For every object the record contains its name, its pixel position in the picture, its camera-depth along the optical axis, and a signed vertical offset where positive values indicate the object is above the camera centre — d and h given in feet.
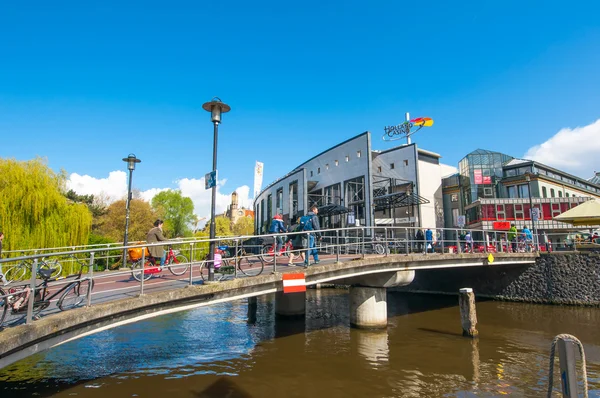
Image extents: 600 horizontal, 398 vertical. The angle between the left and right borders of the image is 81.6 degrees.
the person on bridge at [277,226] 39.63 +1.29
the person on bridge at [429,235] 63.61 +0.13
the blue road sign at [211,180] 28.27 +4.71
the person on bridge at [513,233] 66.96 +0.35
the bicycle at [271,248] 41.22 -1.26
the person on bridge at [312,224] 37.40 +1.42
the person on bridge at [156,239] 34.22 -0.04
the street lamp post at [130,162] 53.26 +11.75
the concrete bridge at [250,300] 18.52 -4.59
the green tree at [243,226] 311.06 +10.43
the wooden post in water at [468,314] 39.73 -8.99
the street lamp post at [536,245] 64.16 -1.95
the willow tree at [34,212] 57.06 +4.73
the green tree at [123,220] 146.20 +8.04
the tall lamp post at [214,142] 28.27 +8.19
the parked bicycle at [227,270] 30.66 -3.02
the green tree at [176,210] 222.89 +18.51
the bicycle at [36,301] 18.51 -3.54
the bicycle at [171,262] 36.27 -2.64
